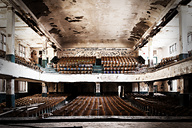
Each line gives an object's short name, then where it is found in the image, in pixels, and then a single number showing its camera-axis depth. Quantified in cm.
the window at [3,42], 1252
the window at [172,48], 1729
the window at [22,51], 1692
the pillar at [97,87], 1568
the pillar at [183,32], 833
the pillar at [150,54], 1437
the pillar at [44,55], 1513
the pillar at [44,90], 1535
